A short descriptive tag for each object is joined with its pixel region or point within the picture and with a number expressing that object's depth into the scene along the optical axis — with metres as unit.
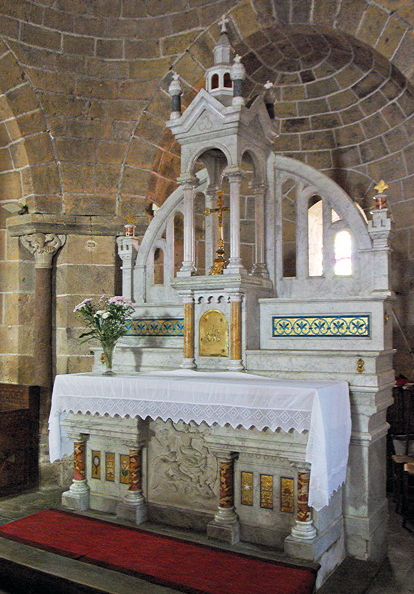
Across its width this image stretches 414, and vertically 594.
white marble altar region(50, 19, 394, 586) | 4.13
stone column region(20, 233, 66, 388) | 6.53
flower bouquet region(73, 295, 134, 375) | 5.23
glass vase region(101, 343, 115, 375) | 5.23
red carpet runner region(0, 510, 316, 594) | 3.68
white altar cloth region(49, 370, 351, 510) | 3.82
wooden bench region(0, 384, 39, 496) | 6.07
